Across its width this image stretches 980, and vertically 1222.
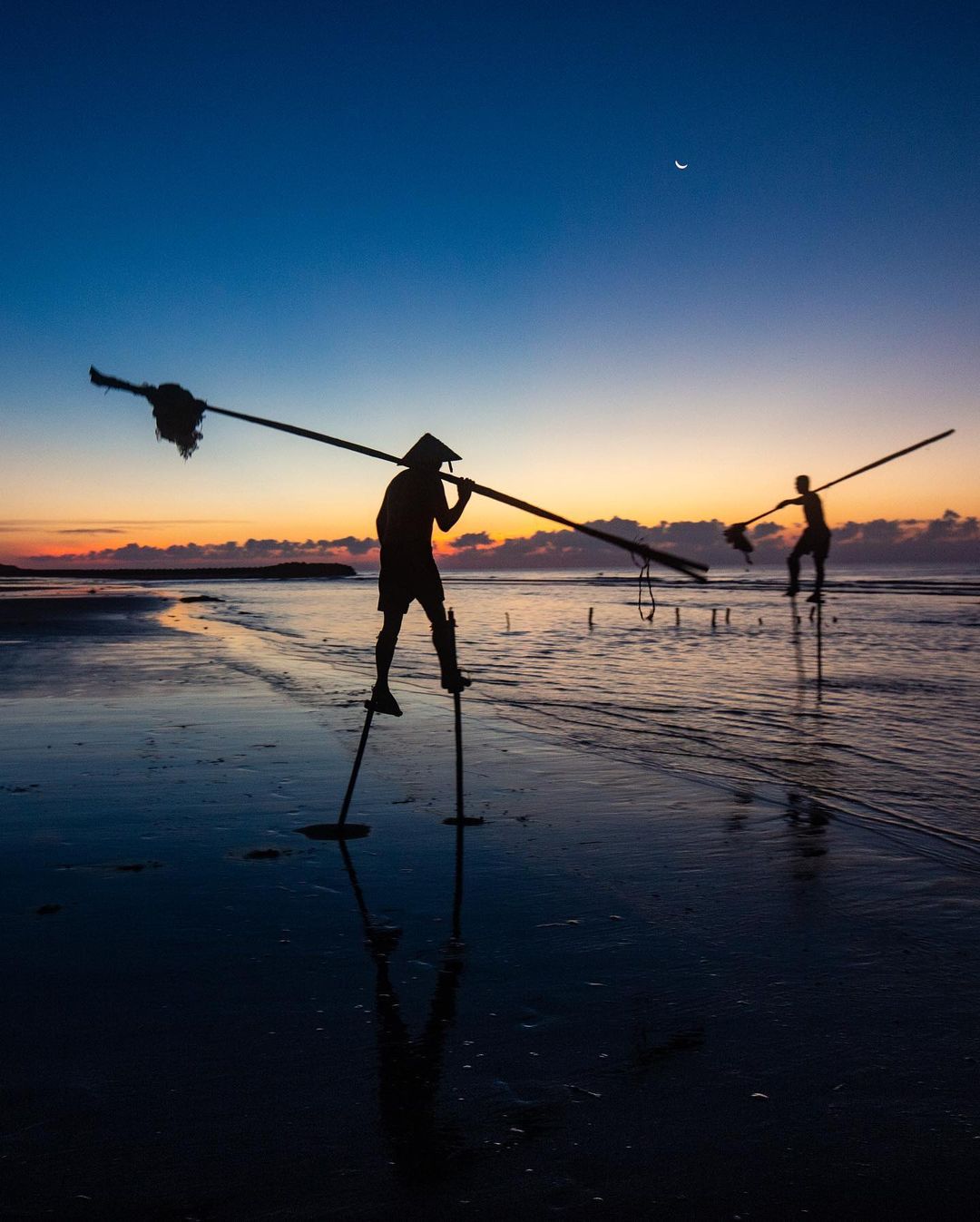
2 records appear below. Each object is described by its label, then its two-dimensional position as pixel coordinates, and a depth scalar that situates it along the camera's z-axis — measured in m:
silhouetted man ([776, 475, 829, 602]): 19.86
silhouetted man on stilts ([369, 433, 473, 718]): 7.20
